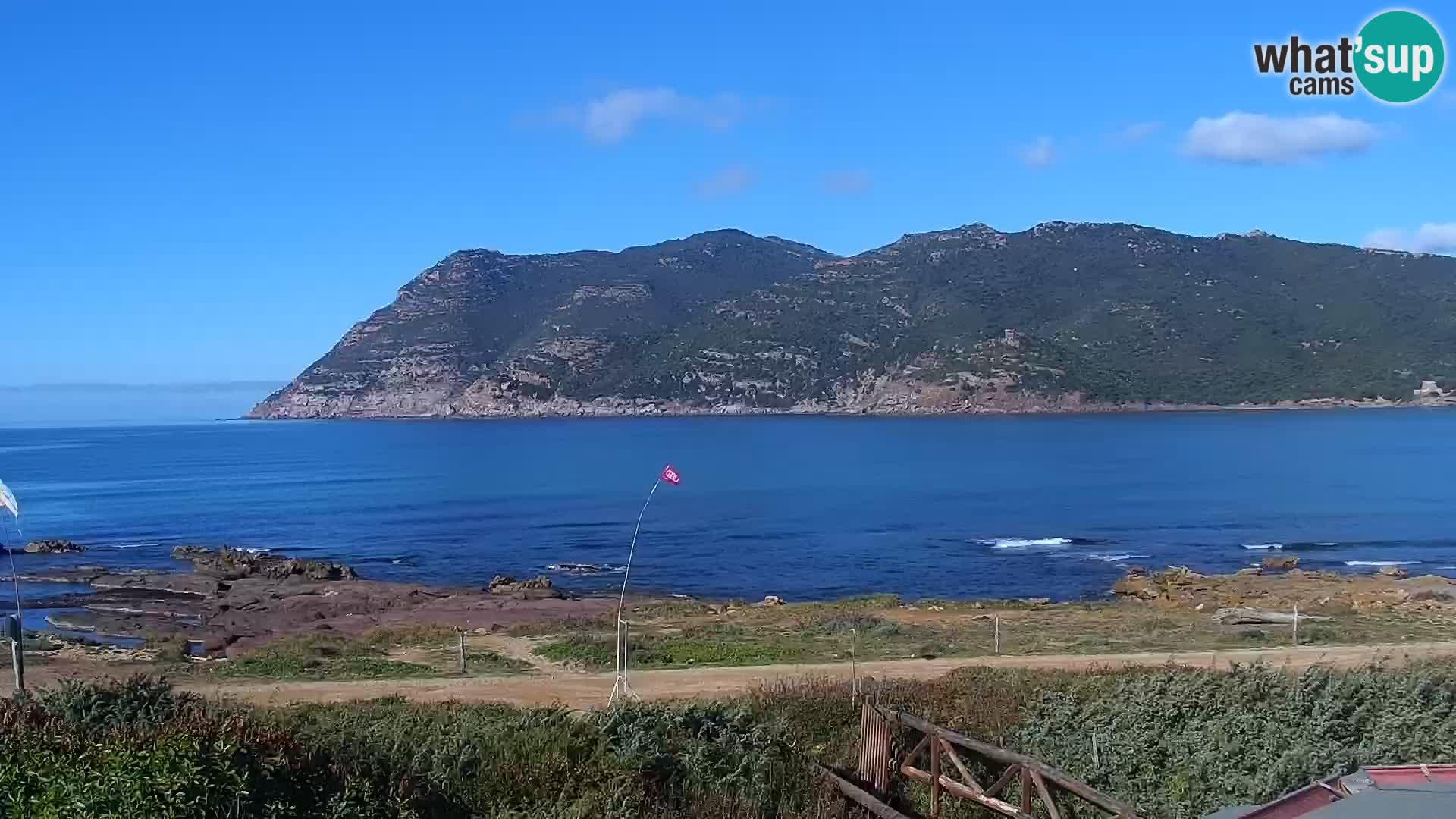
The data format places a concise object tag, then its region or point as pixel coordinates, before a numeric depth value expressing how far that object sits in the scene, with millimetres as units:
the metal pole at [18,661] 15492
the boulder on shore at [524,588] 41812
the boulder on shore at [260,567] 48219
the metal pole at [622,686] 17403
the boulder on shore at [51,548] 56328
